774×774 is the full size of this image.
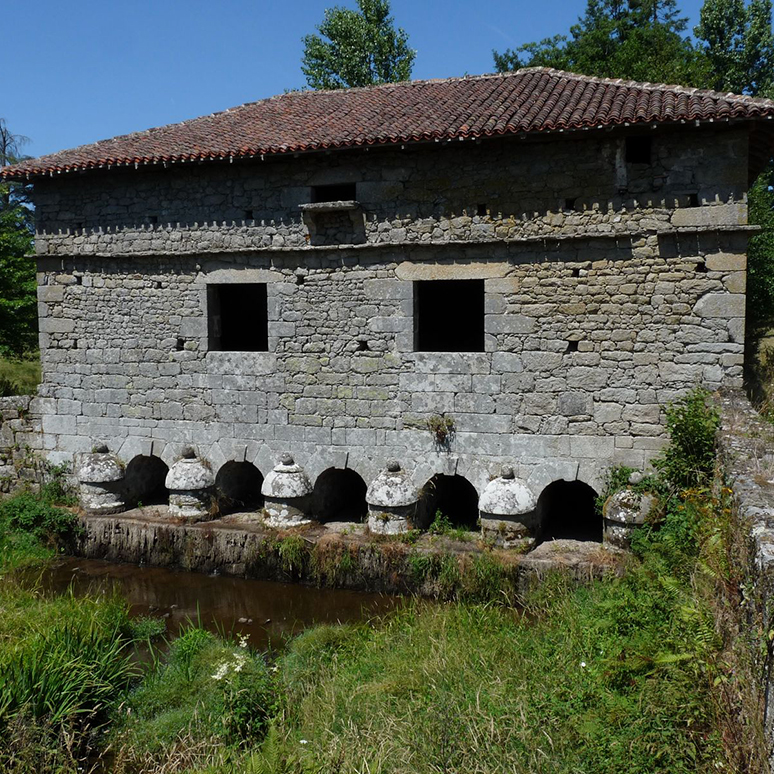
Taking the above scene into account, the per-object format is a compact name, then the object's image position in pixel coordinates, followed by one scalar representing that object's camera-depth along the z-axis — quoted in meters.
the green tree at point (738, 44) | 20.50
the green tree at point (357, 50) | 23.19
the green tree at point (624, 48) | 17.84
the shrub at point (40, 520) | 10.34
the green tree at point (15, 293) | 14.48
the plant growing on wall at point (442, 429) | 9.45
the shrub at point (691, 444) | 7.52
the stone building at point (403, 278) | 8.51
